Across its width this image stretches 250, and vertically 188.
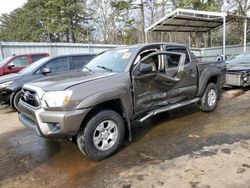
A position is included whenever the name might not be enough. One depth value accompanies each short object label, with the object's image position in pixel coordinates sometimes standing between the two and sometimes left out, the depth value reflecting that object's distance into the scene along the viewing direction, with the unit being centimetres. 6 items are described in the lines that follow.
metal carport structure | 1050
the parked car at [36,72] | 539
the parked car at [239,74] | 665
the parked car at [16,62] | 706
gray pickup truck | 262
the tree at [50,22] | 2424
